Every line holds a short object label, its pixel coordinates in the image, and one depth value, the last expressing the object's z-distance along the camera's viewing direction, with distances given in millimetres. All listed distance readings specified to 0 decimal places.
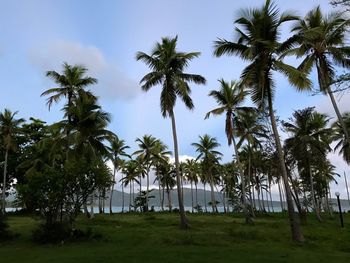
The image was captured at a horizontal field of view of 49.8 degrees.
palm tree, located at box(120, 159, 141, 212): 69938
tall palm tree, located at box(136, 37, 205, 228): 29797
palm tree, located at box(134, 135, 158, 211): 59156
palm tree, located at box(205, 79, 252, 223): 35188
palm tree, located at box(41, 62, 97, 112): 33156
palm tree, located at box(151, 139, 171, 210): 59750
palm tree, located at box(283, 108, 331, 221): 38375
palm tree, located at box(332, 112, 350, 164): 39406
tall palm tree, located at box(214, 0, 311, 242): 21702
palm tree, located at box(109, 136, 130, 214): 58500
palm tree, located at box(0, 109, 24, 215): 40875
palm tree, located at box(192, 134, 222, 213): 54656
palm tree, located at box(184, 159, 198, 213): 75062
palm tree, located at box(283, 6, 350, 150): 21344
